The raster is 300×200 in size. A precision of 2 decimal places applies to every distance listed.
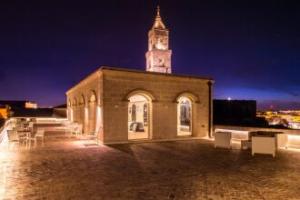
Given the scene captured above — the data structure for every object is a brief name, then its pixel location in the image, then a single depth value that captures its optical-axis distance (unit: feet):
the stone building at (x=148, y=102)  41.73
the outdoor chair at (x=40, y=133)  40.45
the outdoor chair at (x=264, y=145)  32.19
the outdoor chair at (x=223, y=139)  38.04
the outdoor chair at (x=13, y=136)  36.40
